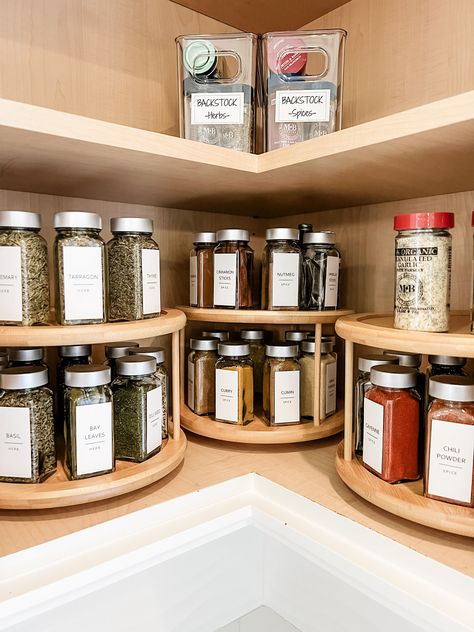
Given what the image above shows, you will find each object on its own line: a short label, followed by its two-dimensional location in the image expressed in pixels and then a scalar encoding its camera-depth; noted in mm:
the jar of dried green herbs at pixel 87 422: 750
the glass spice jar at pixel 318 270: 1017
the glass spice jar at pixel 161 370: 953
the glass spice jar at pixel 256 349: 1154
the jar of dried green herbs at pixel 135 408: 834
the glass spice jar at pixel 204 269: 1073
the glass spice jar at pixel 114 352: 963
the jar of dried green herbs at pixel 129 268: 825
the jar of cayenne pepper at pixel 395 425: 752
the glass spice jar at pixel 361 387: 878
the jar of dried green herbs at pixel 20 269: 716
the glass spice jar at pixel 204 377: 1090
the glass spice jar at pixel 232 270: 1013
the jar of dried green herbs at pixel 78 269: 743
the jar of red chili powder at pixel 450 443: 676
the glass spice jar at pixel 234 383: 1006
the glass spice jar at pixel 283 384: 1004
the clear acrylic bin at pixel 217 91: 896
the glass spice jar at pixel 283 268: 990
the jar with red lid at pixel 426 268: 695
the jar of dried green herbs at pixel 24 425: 730
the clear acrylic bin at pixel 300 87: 877
